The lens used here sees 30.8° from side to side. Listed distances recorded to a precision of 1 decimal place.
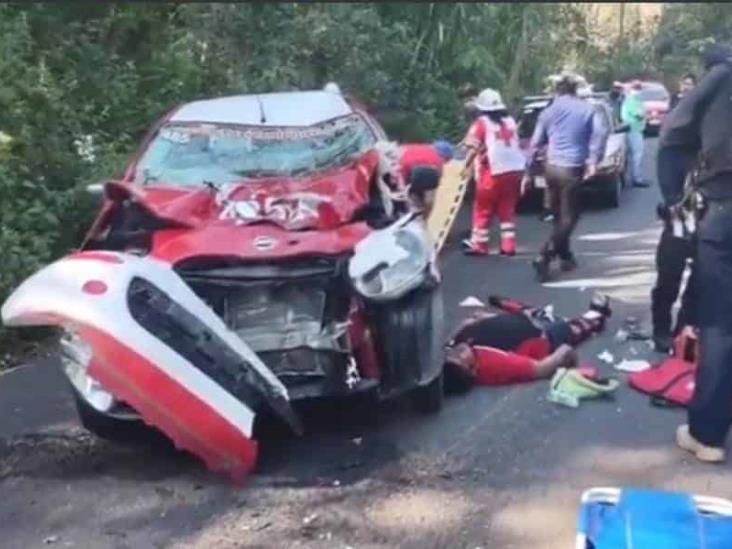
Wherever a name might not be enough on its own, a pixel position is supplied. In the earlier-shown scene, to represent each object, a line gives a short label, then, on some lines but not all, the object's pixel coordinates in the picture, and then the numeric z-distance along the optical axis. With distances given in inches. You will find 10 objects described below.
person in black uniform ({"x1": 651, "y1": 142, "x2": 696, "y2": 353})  253.3
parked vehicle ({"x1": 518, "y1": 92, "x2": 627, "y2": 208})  691.4
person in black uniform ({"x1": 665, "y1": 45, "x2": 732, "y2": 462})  239.6
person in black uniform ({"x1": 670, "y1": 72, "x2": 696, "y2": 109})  650.8
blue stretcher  148.2
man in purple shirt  473.4
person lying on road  297.3
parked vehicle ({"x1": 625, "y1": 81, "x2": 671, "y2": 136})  1438.2
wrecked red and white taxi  225.3
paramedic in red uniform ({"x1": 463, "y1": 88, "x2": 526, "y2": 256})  500.7
